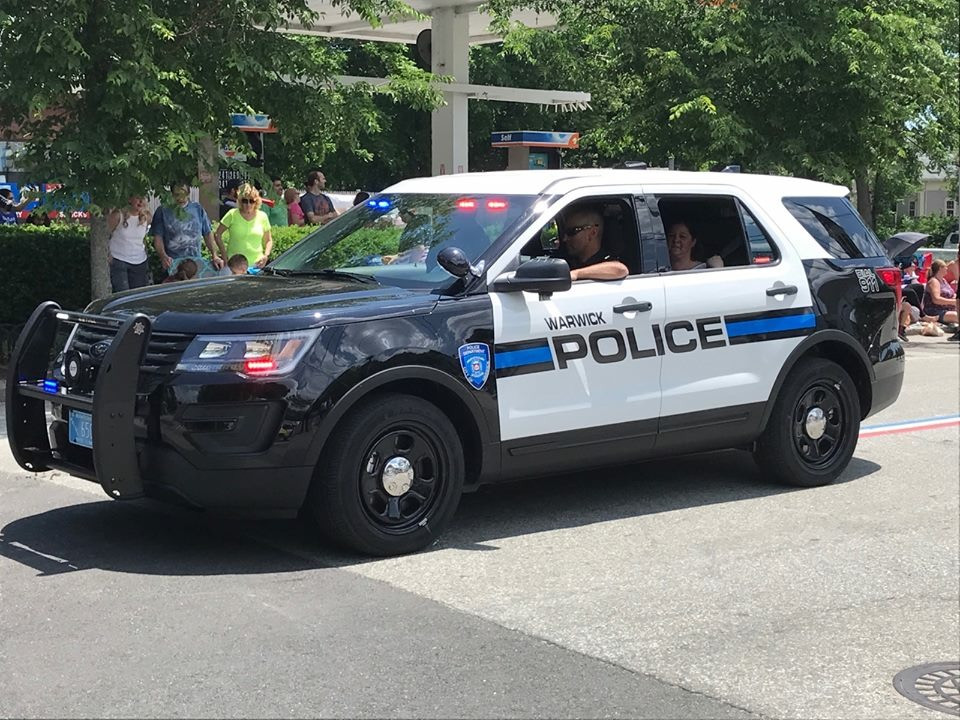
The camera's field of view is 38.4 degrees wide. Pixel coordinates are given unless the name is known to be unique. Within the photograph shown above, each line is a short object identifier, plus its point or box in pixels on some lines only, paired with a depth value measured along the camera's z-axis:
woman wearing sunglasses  13.21
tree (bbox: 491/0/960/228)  17.38
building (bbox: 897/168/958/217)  82.21
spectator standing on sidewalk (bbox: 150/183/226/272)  13.03
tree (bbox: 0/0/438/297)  10.72
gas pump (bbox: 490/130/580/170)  36.44
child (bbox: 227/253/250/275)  12.62
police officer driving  7.28
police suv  5.87
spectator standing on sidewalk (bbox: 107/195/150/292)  12.77
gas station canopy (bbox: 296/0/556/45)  18.56
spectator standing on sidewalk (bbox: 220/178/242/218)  18.93
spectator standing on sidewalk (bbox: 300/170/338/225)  16.88
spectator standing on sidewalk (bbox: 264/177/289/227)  16.12
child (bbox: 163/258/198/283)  12.47
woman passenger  7.53
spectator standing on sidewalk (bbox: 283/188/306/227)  17.19
